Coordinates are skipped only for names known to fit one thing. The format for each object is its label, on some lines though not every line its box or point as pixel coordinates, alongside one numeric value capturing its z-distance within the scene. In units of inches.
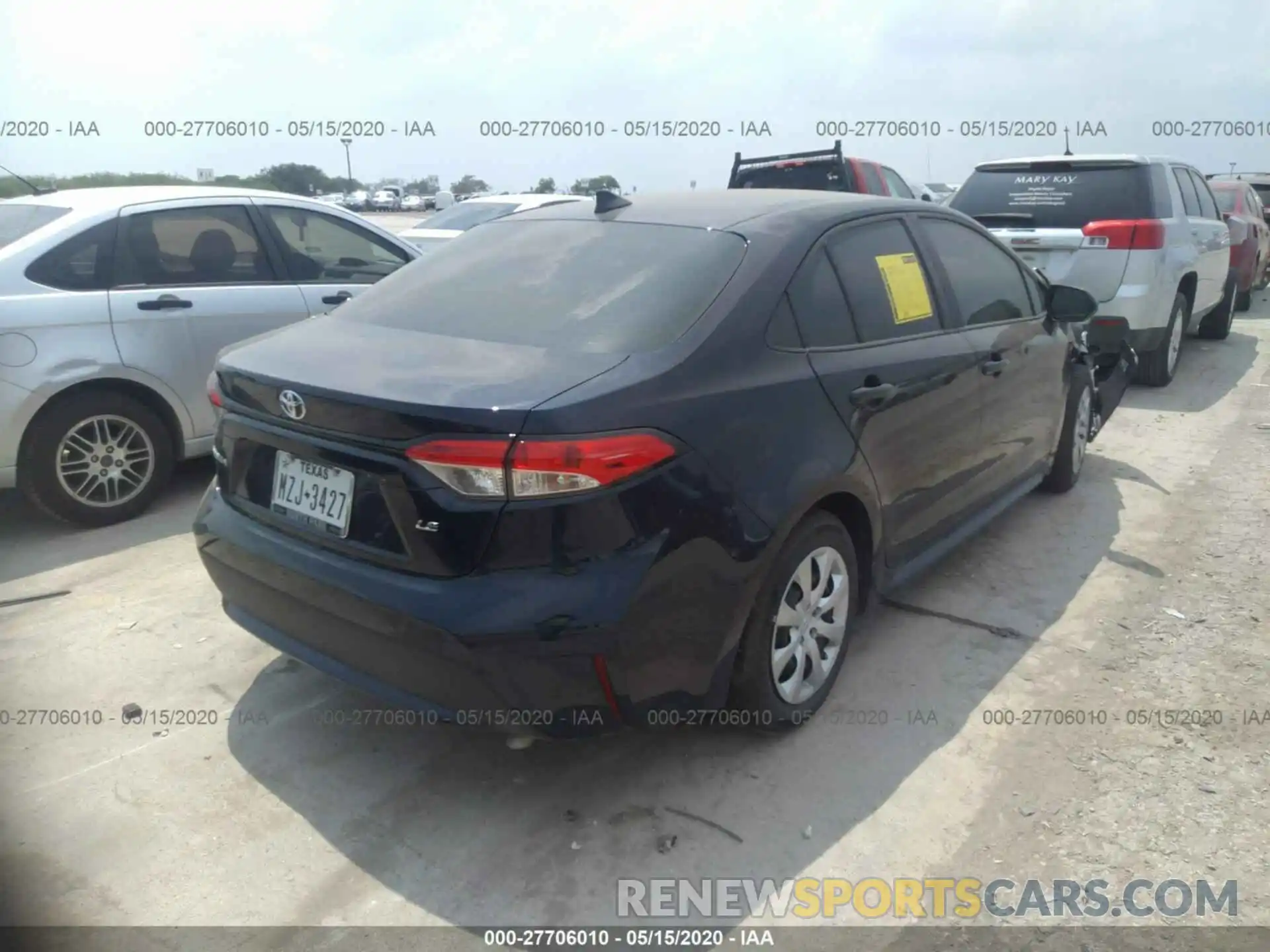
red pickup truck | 399.9
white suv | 290.8
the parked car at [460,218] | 427.2
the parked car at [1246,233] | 428.5
